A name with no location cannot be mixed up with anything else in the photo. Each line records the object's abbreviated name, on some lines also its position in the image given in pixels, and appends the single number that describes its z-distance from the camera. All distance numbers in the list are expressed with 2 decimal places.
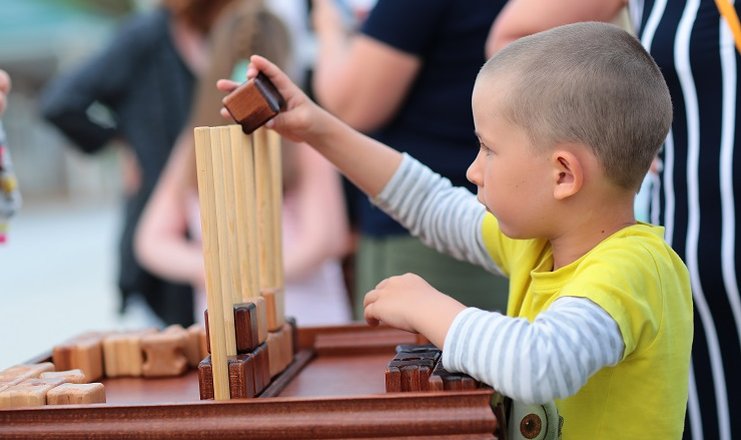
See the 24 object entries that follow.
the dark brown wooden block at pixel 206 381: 2.34
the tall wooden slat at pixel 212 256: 2.33
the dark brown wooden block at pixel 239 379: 2.34
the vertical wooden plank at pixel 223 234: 2.34
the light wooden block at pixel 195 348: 2.57
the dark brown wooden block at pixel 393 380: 2.31
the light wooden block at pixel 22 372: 2.39
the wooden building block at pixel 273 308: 2.51
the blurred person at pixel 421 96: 2.96
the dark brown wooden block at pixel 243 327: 2.38
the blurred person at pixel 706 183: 2.55
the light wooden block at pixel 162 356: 2.54
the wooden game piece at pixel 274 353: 2.46
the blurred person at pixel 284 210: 3.44
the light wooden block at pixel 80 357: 2.52
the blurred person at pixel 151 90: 4.26
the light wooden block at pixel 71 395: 2.34
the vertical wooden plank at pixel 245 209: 2.41
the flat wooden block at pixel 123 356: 2.55
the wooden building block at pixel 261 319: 2.43
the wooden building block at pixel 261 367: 2.38
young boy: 2.28
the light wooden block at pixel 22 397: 2.33
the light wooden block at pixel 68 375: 2.40
